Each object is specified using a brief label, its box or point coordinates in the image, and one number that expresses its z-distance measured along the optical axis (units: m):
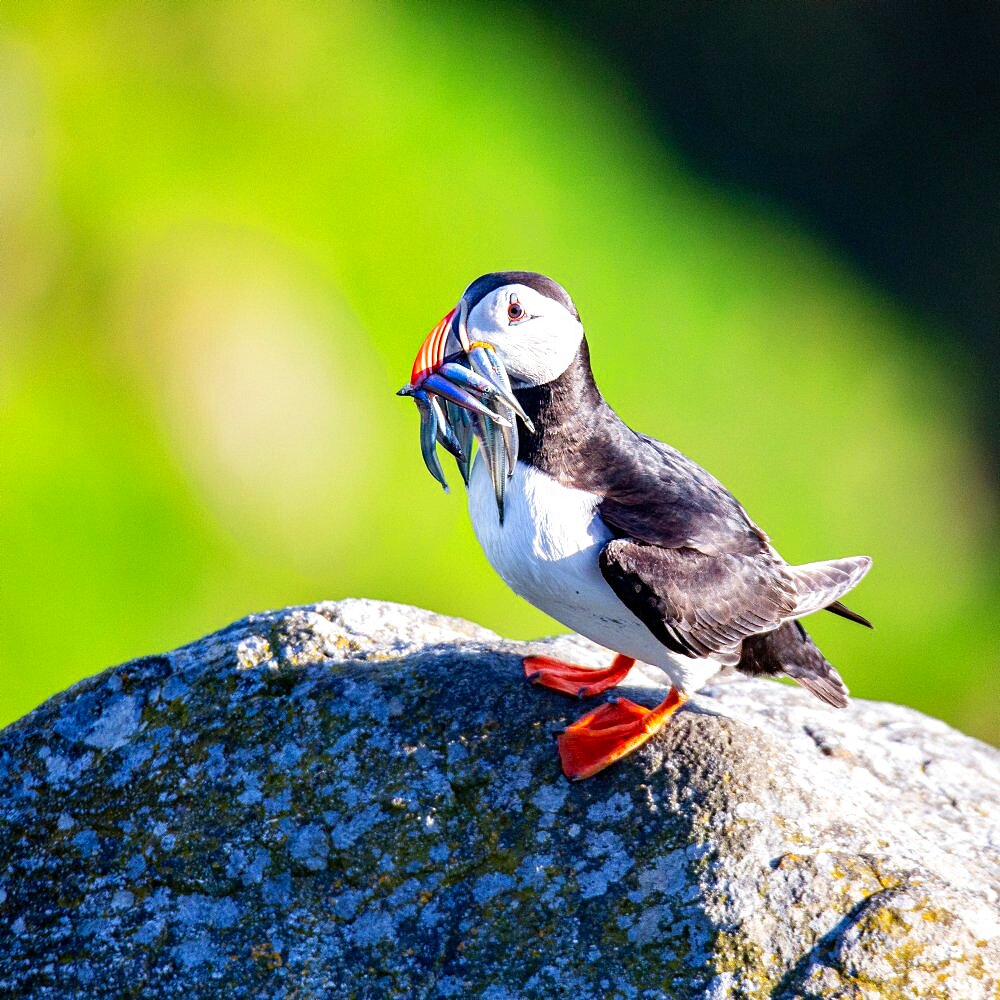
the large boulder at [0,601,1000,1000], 7.40
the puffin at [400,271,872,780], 8.22
